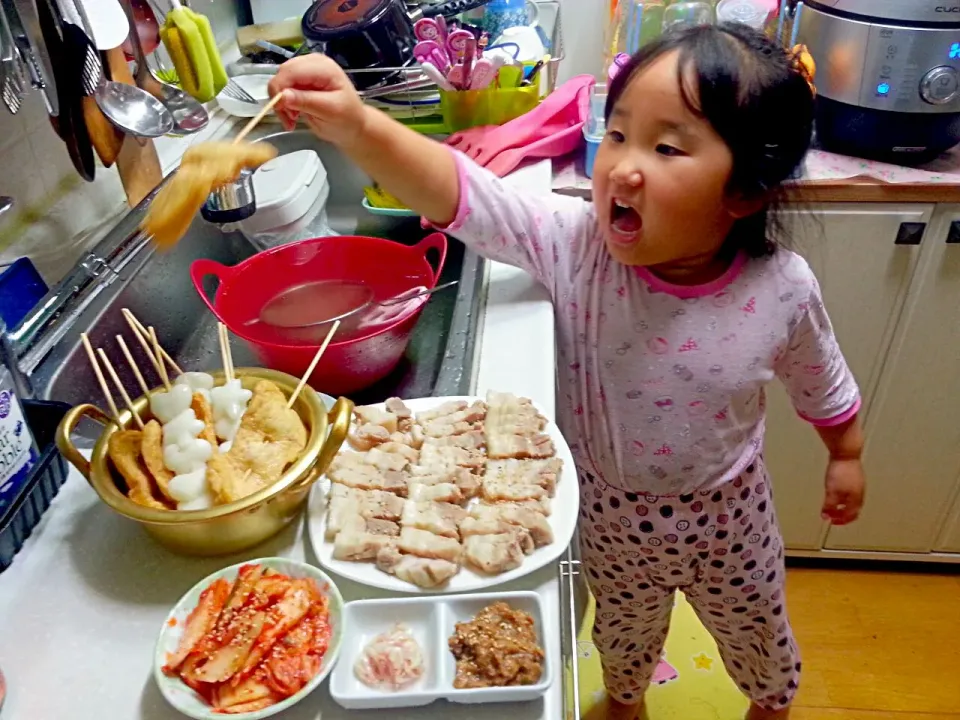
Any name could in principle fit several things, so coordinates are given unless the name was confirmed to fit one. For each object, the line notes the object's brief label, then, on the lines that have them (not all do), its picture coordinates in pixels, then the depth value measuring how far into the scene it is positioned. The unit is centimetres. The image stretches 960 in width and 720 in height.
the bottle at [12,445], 65
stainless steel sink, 86
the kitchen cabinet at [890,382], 128
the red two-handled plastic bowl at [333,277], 85
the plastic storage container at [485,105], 123
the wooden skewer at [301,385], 69
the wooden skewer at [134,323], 72
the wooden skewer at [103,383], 65
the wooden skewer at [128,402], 67
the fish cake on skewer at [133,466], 62
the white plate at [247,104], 136
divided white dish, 53
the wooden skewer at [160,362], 71
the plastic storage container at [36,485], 65
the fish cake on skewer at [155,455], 63
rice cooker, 113
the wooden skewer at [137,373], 69
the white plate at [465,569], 60
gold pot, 59
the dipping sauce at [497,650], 53
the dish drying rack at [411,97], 129
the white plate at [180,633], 51
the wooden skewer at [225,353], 73
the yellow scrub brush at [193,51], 105
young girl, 73
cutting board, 109
